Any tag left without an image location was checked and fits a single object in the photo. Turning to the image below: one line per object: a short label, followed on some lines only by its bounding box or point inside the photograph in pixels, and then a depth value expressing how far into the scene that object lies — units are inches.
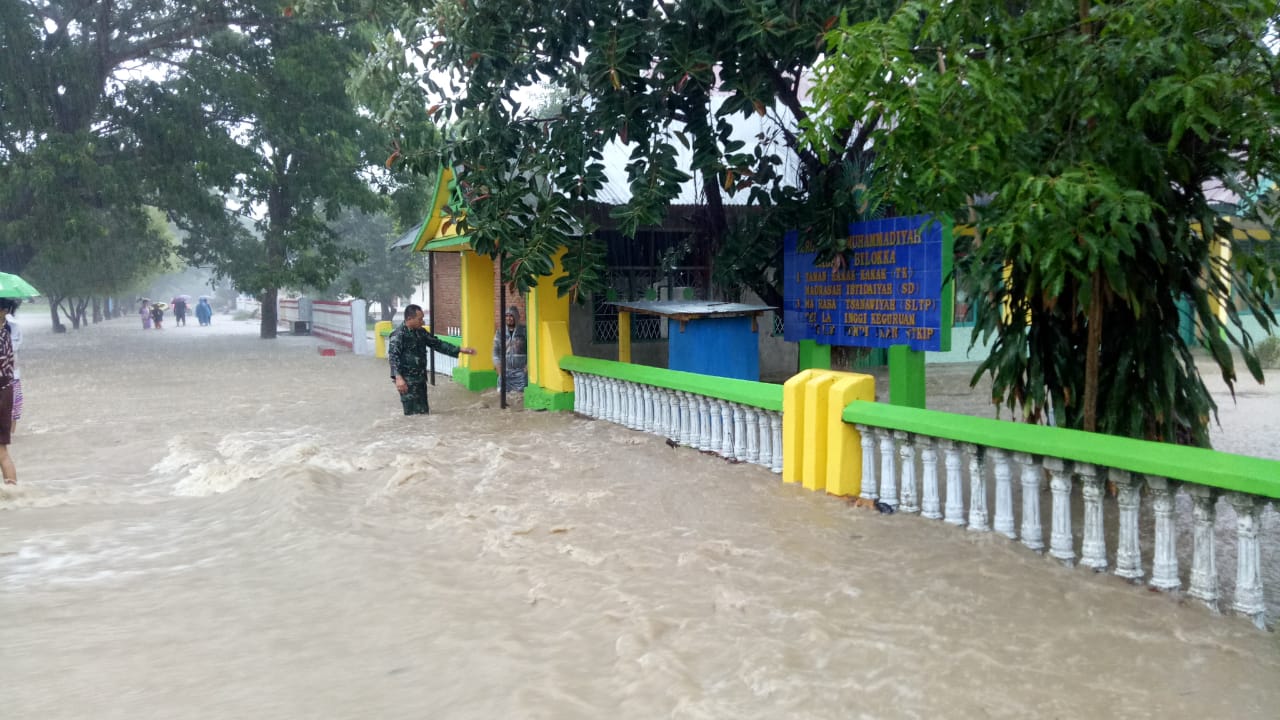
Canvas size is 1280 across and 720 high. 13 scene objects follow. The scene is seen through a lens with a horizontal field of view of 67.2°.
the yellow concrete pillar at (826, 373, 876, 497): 257.6
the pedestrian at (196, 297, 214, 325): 1972.2
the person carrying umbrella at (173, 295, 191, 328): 1950.1
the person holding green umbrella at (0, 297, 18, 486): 301.1
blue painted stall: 381.1
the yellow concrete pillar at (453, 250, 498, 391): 569.0
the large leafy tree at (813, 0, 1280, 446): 167.2
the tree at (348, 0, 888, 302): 369.1
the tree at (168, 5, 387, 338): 901.8
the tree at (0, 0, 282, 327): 804.0
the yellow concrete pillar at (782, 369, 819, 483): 273.1
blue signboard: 312.8
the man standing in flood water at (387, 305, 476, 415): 442.3
